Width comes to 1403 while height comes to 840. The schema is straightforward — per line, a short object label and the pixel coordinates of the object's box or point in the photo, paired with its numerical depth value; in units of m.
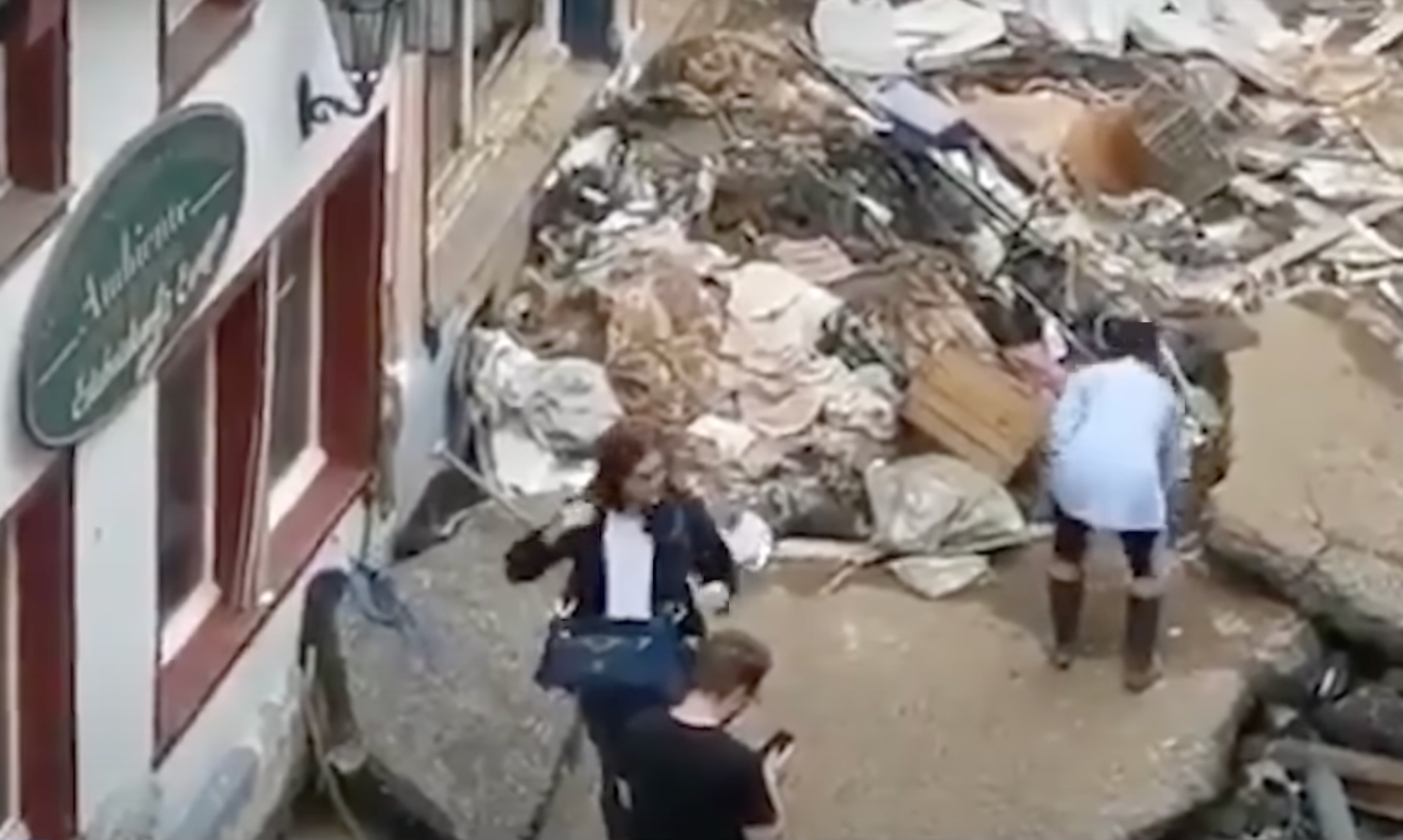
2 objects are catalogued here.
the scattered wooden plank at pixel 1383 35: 20.28
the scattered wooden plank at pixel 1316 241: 17.20
